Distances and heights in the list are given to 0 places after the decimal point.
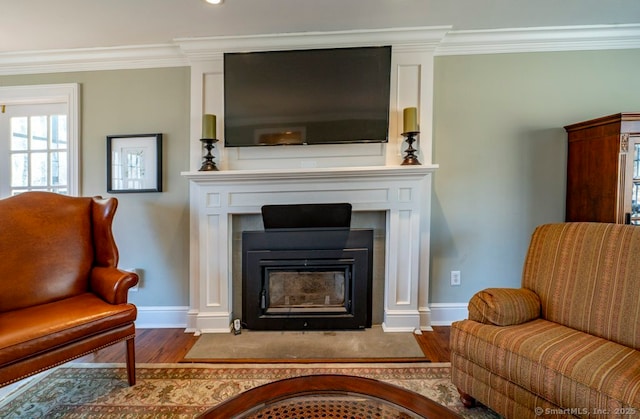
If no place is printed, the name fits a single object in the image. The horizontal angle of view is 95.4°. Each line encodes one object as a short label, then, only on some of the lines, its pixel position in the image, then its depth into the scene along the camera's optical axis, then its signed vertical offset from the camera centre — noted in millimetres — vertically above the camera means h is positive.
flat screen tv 2268 +830
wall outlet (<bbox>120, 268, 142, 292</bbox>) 2541 -687
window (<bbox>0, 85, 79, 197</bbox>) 2590 +494
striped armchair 1067 -584
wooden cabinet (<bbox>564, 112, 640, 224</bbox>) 1926 +264
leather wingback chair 1387 -537
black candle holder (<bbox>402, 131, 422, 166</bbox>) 2236 +400
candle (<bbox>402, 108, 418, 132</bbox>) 2213 +639
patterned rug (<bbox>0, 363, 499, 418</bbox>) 1531 -1113
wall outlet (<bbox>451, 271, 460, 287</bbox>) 2488 -632
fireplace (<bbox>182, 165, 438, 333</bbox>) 2301 -153
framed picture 2484 +294
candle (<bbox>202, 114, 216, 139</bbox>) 2268 +573
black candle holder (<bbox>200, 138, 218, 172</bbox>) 2287 +331
